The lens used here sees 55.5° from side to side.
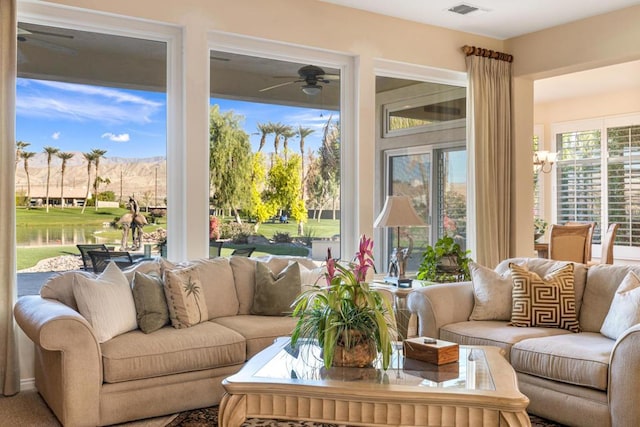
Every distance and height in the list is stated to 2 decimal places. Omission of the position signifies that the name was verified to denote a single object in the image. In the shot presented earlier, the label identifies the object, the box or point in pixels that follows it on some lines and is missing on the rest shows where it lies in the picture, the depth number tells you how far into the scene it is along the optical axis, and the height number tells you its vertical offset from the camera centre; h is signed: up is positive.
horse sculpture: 4.48 -0.07
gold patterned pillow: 3.85 -0.56
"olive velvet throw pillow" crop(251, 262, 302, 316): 4.18 -0.54
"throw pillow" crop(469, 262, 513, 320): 4.11 -0.57
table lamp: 4.71 -0.05
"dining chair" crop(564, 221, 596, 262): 6.69 -0.37
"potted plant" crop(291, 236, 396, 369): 2.66 -0.48
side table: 3.02 -0.52
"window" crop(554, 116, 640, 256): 8.12 +0.52
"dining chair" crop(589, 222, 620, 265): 6.78 -0.38
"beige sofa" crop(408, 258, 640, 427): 2.96 -0.75
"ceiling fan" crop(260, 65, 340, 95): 5.20 +1.17
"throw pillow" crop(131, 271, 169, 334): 3.66 -0.54
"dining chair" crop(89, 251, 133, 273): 4.36 -0.32
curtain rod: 5.88 +1.57
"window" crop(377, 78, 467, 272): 5.64 +0.55
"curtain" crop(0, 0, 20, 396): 3.80 +0.11
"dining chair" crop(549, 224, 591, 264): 6.69 -0.34
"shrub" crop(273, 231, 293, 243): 5.04 -0.19
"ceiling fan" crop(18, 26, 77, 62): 4.07 +1.18
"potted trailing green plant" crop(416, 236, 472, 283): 5.15 -0.43
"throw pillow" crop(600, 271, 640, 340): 3.34 -0.54
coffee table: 2.36 -0.73
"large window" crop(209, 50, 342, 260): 4.81 +0.48
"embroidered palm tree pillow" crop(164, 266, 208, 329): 3.78 -0.54
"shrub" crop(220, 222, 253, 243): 4.81 -0.14
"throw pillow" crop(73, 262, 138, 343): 3.43 -0.52
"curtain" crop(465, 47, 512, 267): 5.91 +0.60
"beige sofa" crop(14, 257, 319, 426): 3.13 -0.80
